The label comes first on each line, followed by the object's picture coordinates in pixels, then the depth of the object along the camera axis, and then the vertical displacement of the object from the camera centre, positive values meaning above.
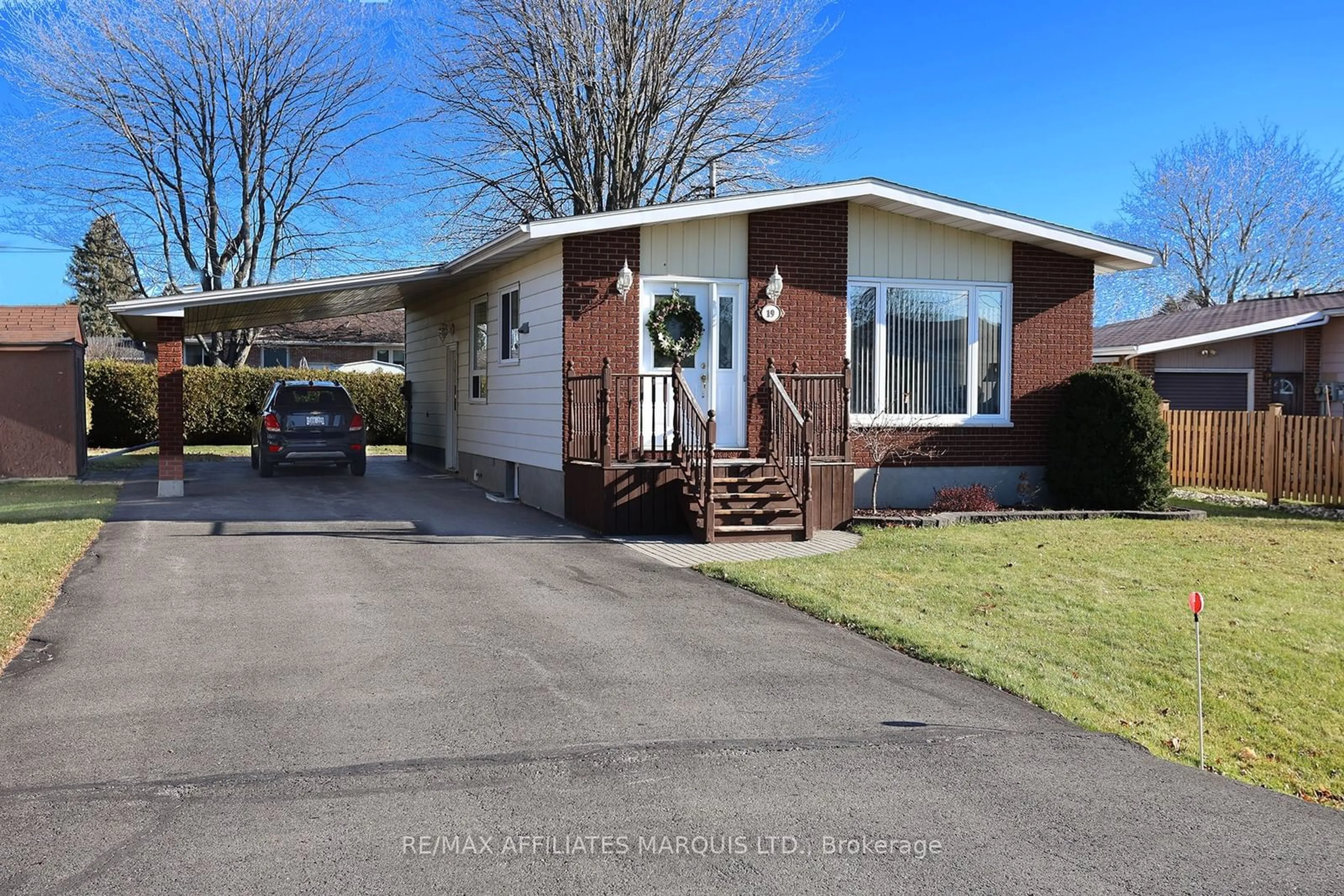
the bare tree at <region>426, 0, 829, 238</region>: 23.98 +7.66
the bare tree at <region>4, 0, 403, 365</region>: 28.06 +7.66
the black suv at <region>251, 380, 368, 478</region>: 17.45 -0.16
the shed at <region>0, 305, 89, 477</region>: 17.62 +0.24
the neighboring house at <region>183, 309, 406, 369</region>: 39.31 +2.73
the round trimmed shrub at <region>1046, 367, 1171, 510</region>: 13.49 -0.30
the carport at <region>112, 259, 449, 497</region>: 13.89 +1.48
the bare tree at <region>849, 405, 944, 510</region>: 13.51 -0.27
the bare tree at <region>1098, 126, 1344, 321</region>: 40.78 +6.76
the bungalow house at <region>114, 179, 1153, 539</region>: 12.11 +1.00
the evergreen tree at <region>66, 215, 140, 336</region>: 34.22 +5.77
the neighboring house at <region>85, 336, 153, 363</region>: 41.56 +2.84
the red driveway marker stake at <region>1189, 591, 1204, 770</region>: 5.20 -0.94
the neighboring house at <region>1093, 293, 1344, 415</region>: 21.58 +1.33
